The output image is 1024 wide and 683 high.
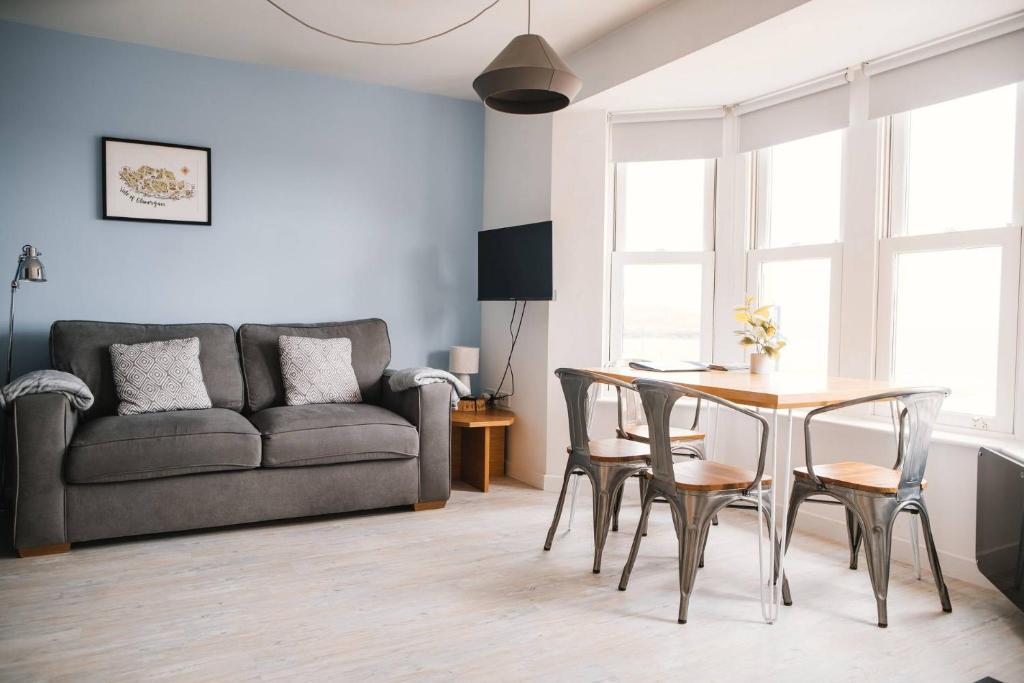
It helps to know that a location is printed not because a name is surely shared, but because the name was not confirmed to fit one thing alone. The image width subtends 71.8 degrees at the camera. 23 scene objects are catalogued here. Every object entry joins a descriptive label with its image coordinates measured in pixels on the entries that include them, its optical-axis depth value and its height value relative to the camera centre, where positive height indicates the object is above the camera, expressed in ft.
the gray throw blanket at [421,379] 12.48 -1.15
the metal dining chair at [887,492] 7.91 -1.95
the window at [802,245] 12.08 +1.35
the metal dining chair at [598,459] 9.52 -1.91
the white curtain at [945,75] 9.52 +3.58
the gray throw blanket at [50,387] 9.74 -1.11
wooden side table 14.05 -2.74
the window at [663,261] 13.98 +1.16
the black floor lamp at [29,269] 11.14 +0.63
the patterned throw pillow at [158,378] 11.67 -1.14
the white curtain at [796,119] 11.80 +3.56
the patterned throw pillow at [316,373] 13.16 -1.13
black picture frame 13.02 +2.47
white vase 10.39 -0.64
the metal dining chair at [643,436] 10.83 -1.81
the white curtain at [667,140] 13.78 +3.55
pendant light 7.72 +2.68
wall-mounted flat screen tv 13.88 +1.07
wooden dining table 7.82 -0.82
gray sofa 9.90 -2.14
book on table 10.59 -0.73
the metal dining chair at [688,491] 7.95 -1.95
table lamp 15.15 -0.97
